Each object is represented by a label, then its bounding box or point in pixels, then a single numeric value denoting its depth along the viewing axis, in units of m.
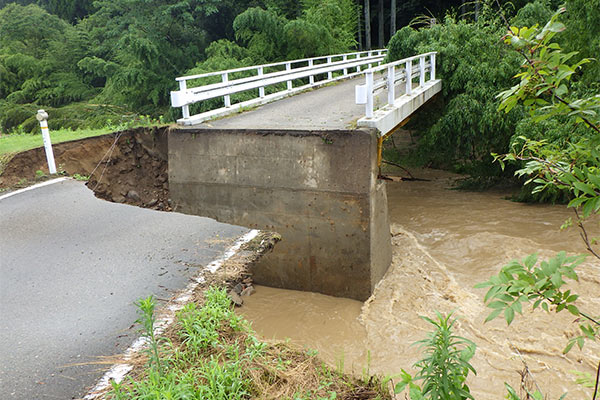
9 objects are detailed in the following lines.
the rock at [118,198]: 9.95
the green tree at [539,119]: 2.01
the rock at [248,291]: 9.00
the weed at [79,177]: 9.10
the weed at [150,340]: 3.58
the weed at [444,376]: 2.61
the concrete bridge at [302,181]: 8.30
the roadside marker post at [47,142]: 8.55
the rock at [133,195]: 10.25
